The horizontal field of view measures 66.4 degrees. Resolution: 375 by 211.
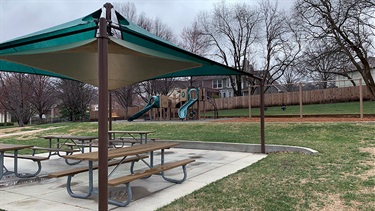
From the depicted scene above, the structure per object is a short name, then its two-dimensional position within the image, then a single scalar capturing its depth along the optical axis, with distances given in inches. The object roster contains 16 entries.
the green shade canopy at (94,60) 169.3
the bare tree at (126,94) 1189.1
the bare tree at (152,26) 1125.1
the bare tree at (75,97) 1227.2
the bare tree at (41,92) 1230.6
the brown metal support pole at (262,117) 315.3
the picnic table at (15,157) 204.4
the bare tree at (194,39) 1262.3
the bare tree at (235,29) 1278.3
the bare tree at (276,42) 1227.9
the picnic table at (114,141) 309.2
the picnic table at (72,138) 282.4
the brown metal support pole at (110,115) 366.8
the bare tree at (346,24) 598.2
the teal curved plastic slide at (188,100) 784.6
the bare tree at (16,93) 1156.5
